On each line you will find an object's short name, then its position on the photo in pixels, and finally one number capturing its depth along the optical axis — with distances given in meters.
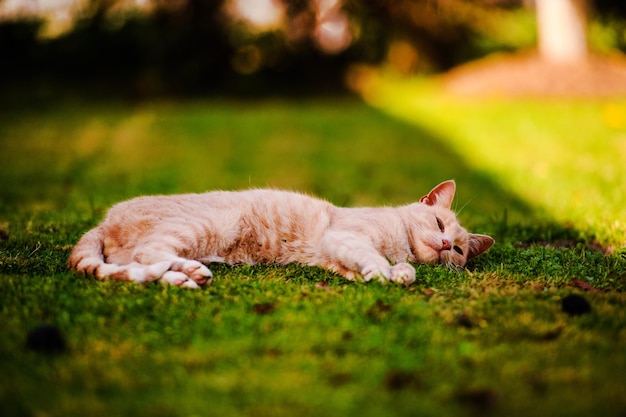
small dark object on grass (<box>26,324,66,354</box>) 2.26
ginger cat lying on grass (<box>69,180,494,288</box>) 3.12
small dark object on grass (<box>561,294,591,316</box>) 2.66
